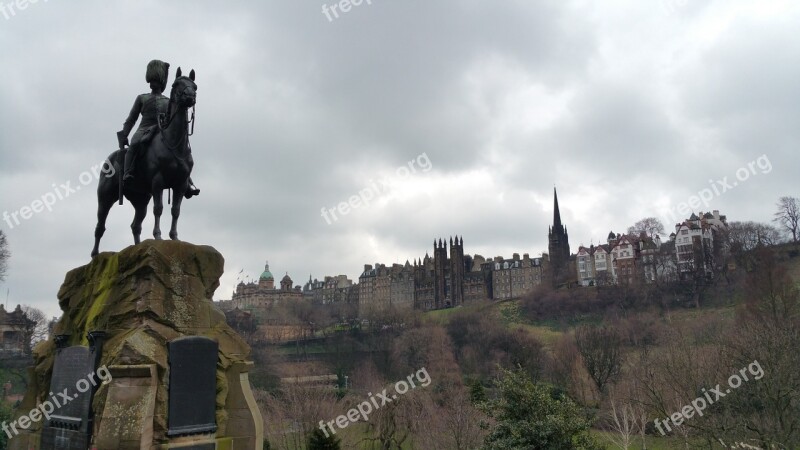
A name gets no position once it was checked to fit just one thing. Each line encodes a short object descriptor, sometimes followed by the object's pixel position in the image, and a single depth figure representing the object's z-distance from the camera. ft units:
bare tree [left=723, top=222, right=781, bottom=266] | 295.48
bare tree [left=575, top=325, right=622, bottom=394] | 156.15
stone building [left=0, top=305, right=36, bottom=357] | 204.23
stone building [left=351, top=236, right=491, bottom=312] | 476.95
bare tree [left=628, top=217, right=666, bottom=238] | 354.74
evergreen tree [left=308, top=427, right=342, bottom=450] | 66.59
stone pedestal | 28.32
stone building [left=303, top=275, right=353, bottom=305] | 595.06
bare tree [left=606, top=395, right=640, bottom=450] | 81.46
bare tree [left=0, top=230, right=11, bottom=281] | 148.77
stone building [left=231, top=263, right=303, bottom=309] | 598.38
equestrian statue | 34.37
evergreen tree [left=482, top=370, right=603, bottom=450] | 48.57
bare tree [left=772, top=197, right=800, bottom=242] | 328.49
